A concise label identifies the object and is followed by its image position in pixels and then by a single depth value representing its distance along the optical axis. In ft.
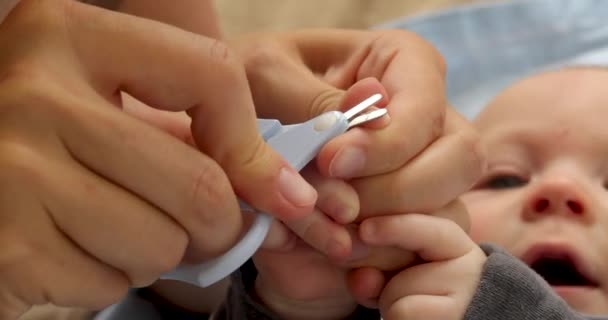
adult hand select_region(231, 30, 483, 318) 1.82
